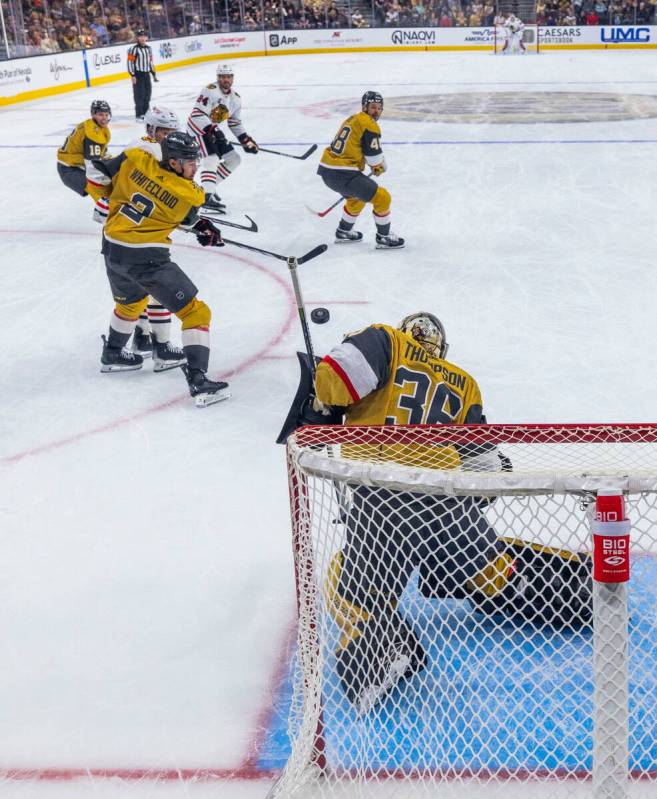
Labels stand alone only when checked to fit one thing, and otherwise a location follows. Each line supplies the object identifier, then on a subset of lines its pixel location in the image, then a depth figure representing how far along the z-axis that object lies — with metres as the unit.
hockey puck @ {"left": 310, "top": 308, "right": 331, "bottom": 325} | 3.21
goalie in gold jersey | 2.19
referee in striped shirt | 12.41
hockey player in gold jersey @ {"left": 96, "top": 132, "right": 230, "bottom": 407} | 4.20
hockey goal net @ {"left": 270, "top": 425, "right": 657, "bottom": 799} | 1.92
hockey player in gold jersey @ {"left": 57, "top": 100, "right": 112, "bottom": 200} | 6.33
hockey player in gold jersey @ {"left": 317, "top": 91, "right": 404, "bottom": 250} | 6.43
